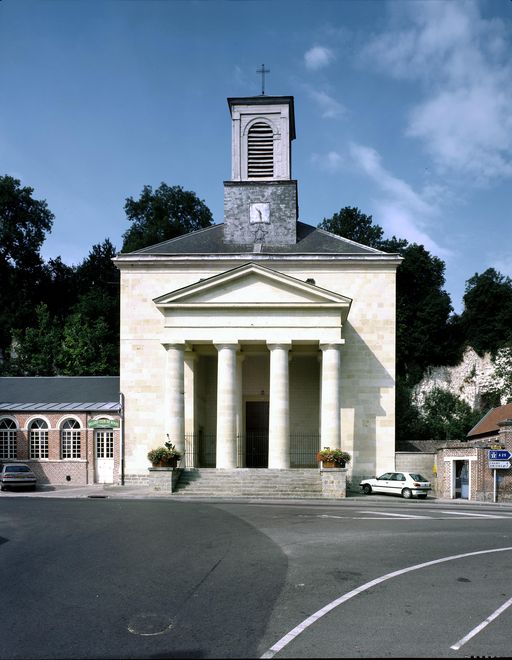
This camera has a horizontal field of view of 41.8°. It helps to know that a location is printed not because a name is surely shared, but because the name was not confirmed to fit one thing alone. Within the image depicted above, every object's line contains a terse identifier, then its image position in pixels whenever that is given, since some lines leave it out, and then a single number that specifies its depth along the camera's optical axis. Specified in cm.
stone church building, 3117
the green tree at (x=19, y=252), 6138
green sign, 3500
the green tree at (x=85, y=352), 5300
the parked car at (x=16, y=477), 3062
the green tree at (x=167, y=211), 6850
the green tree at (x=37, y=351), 5378
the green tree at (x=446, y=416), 5331
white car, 2884
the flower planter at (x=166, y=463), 2838
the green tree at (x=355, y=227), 6875
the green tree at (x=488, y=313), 6253
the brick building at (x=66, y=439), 3497
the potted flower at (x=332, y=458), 2823
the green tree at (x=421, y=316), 6344
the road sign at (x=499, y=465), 2710
